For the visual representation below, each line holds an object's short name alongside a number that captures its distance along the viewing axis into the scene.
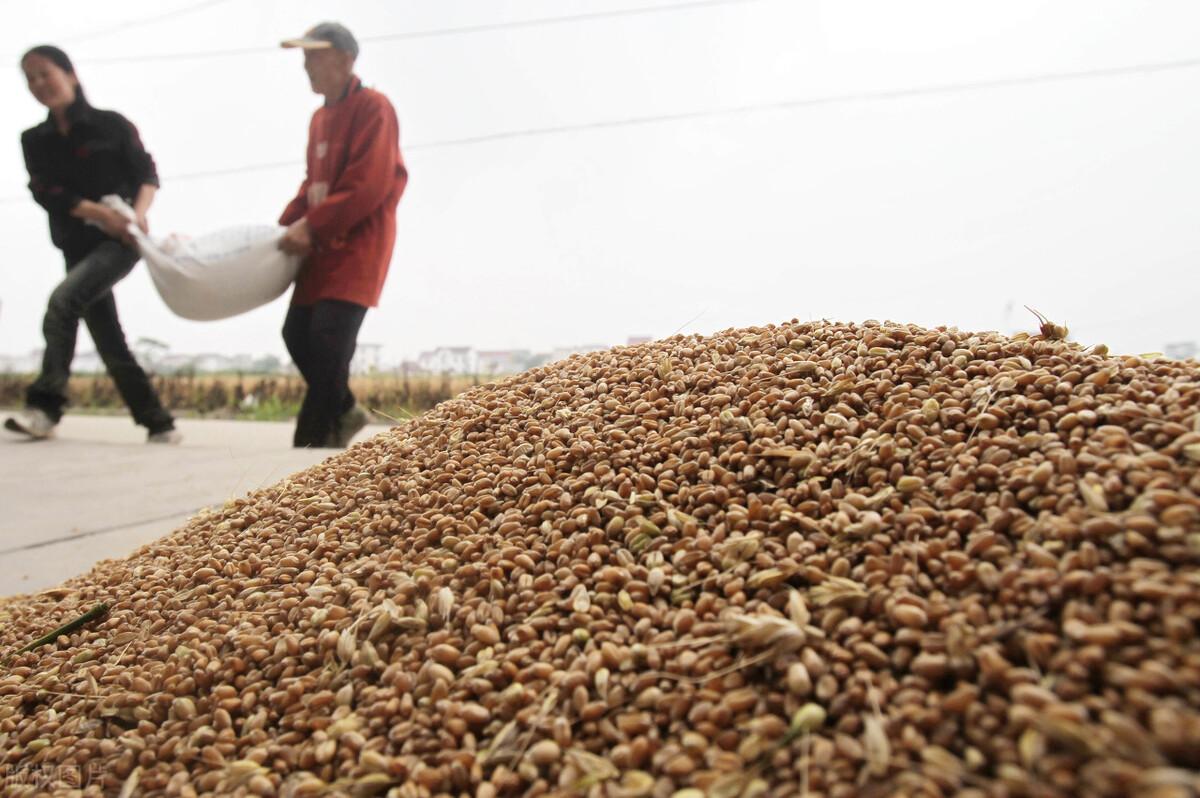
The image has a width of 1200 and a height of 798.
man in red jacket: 2.72
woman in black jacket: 3.15
